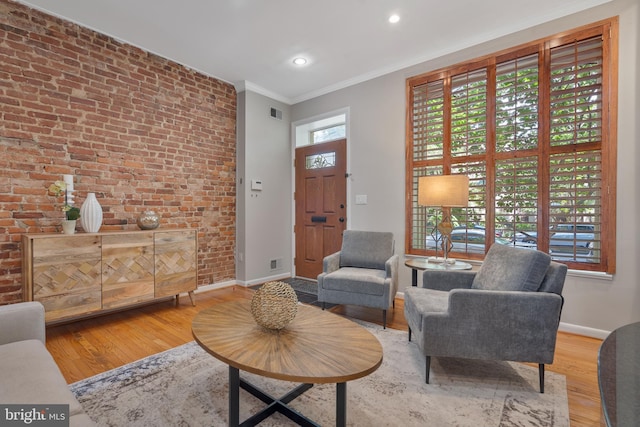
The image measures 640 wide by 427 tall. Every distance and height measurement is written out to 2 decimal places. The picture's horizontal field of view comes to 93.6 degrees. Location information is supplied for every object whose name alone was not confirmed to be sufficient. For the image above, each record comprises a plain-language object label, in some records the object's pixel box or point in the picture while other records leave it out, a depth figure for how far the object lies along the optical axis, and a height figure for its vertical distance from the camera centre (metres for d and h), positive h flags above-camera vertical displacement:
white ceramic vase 2.74 -0.03
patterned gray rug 1.54 -1.06
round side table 2.64 -0.49
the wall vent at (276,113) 4.61 +1.52
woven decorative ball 1.51 -0.48
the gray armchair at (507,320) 1.74 -0.65
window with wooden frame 2.54 +0.65
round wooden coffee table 1.17 -0.62
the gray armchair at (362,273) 2.76 -0.62
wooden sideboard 2.39 -0.52
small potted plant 2.60 -0.01
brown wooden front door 4.29 +0.13
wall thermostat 4.31 +0.39
